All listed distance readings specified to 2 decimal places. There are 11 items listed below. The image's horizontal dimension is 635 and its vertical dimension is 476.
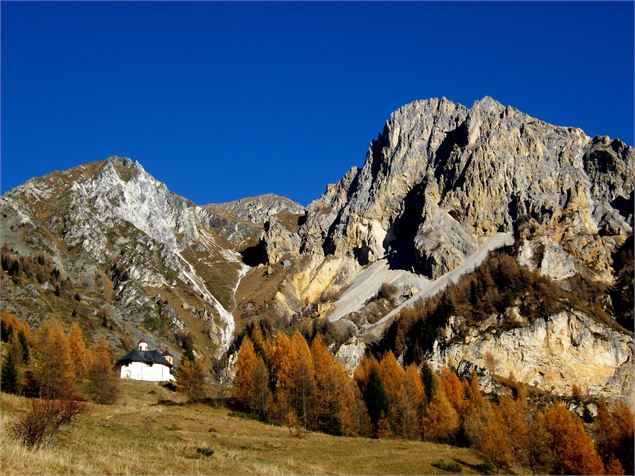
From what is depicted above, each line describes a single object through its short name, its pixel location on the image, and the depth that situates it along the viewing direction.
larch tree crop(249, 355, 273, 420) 91.84
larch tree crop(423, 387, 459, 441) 97.19
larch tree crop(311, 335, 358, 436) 86.94
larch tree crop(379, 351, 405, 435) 95.19
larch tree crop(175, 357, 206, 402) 95.12
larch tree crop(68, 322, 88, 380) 99.94
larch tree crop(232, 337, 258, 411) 94.75
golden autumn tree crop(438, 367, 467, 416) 117.00
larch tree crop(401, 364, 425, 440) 95.12
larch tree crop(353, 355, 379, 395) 121.44
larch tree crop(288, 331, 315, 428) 92.50
